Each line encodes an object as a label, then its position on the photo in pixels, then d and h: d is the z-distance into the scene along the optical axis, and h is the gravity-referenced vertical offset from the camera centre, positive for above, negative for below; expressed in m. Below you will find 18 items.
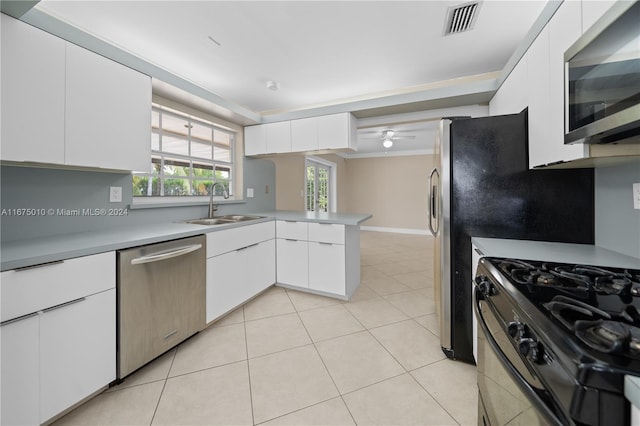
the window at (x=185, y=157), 2.40 +0.63
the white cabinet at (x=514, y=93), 1.60 +0.92
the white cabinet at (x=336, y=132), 2.83 +0.97
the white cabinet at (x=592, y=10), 0.89 +0.79
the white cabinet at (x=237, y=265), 2.05 -0.52
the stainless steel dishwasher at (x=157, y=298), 1.41 -0.57
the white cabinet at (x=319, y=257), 2.56 -0.50
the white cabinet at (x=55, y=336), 1.01 -0.58
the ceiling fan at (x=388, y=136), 4.83 +1.62
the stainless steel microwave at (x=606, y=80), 0.74 +0.47
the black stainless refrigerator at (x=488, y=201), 1.46 +0.07
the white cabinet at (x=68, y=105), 1.24 +0.66
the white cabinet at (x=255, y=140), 3.24 +0.99
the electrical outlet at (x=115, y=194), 1.90 +0.15
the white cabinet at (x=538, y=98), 1.28 +0.64
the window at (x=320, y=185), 5.99 +0.74
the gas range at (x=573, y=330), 0.43 -0.27
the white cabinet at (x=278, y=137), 3.12 +1.00
